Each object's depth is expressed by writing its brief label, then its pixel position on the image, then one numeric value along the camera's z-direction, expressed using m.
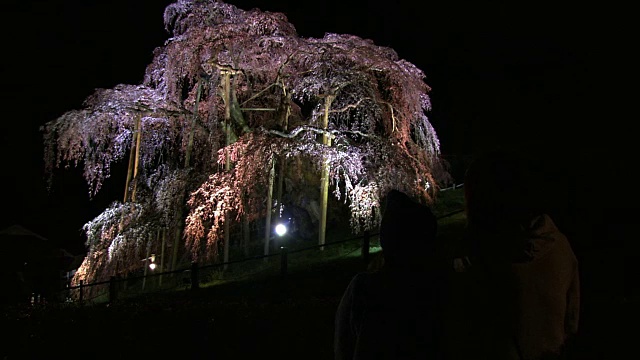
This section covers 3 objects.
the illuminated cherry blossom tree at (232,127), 10.85
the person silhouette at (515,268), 1.71
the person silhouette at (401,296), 1.65
